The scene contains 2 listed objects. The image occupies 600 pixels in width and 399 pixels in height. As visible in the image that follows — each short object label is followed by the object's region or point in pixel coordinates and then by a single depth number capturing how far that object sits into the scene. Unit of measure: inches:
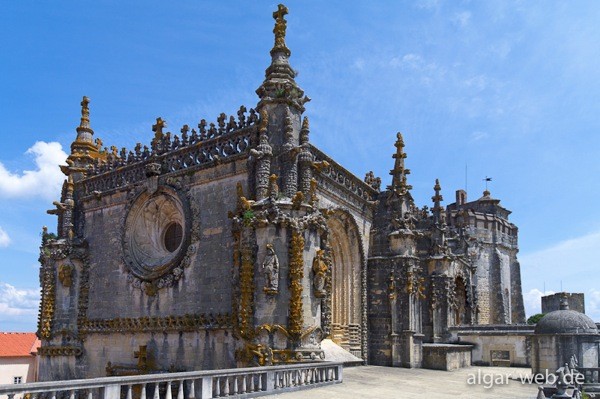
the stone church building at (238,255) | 634.8
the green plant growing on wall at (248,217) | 644.7
